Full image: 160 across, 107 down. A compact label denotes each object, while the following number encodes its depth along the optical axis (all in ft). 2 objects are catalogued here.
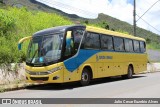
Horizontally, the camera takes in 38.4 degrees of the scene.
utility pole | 72.47
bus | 34.72
